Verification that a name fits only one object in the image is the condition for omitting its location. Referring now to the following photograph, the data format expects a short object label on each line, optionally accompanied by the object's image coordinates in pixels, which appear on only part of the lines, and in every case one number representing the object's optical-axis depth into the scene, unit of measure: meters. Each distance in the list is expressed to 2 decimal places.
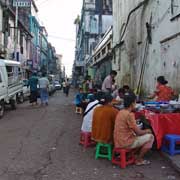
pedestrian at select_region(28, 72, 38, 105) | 13.43
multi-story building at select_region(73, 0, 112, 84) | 34.97
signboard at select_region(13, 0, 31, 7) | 19.99
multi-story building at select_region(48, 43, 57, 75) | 64.27
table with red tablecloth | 5.32
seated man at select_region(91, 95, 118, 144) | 5.17
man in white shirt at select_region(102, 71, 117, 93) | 10.01
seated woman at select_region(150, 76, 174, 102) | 7.33
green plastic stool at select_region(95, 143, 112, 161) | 5.24
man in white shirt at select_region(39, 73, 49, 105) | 13.24
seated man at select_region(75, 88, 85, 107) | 10.91
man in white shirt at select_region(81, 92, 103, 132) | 6.11
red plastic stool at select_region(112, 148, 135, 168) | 4.87
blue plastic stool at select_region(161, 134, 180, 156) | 5.23
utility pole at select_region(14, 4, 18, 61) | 21.71
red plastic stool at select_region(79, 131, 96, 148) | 6.19
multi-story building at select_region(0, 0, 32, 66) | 21.43
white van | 10.48
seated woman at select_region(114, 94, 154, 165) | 4.78
